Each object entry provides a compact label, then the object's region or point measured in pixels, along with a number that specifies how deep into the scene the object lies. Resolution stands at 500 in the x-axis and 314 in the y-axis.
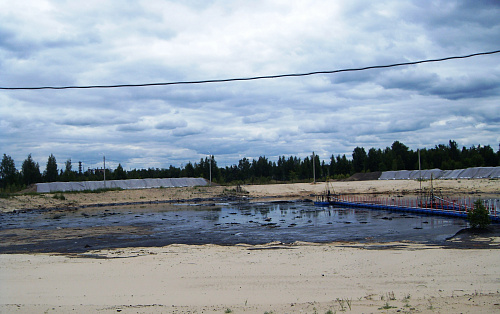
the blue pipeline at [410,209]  26.20
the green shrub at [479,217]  18.17
